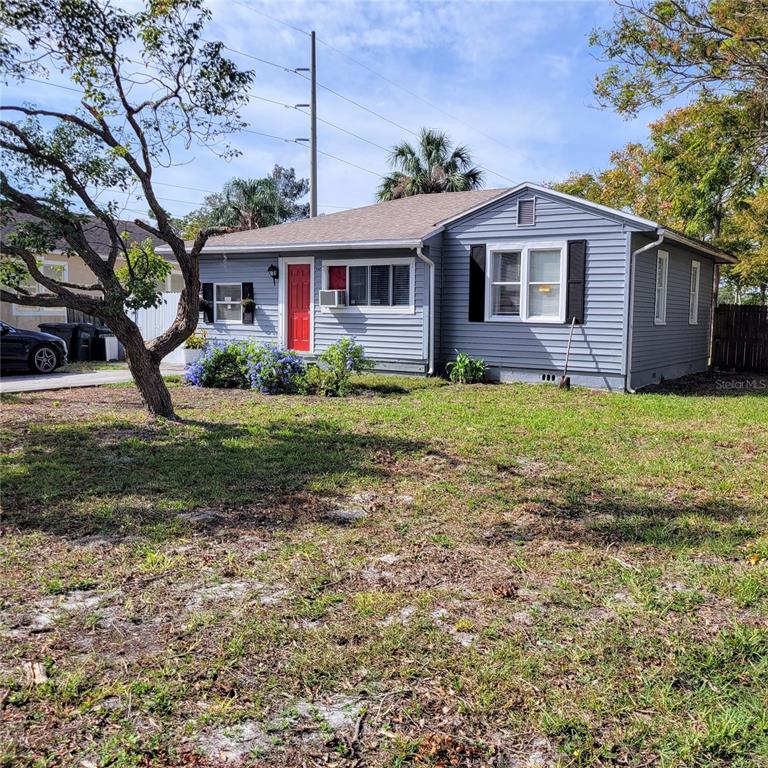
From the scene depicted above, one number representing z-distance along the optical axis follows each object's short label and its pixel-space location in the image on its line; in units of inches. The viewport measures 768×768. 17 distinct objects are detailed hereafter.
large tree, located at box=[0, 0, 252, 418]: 277.7
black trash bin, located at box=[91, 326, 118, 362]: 653.3
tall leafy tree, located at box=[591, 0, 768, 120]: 356.2
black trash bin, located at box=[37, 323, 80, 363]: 633.0
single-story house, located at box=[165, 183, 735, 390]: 471.2
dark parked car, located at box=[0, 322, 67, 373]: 523.8
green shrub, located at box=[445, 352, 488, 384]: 505.7
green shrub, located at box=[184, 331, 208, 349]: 613.6
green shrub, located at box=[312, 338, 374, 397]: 433.4
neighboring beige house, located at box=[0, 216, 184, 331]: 738.2
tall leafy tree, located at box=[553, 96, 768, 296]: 455.2
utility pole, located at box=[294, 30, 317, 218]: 851.4
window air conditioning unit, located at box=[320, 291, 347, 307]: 562.3
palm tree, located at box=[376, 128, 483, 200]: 1029.2
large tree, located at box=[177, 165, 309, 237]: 1230.3
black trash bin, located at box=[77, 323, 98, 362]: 644.1
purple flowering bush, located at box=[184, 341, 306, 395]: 446.0
